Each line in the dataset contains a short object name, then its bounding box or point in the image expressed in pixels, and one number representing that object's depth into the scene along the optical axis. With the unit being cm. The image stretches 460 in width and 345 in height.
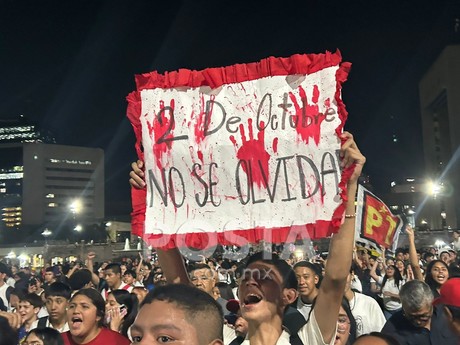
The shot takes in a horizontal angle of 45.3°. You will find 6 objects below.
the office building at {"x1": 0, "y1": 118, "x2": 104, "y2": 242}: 12325
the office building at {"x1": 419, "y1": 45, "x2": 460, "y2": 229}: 5747
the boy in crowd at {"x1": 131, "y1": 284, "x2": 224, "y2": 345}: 200
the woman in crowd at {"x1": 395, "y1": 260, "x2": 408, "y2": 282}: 1028
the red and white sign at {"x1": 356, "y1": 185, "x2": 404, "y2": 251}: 737
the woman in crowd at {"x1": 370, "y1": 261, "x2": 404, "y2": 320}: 792
